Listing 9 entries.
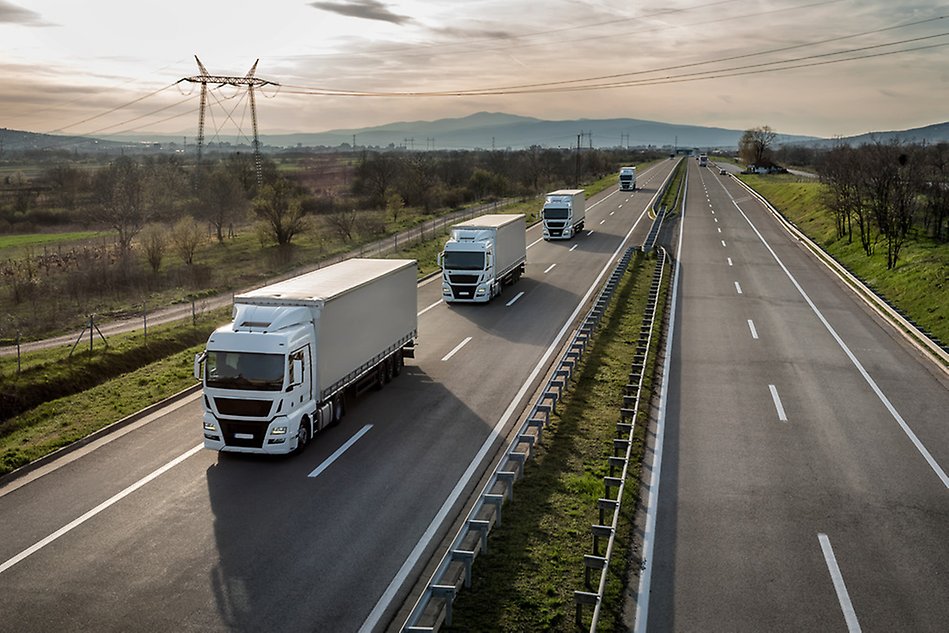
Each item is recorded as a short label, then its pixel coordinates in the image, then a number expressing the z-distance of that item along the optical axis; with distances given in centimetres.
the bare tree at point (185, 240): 5288
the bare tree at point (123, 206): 5634
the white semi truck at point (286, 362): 1550
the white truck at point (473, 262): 3188
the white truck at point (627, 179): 9294
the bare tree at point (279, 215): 5844
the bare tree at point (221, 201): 6894
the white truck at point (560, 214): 5141
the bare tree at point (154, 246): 4875
